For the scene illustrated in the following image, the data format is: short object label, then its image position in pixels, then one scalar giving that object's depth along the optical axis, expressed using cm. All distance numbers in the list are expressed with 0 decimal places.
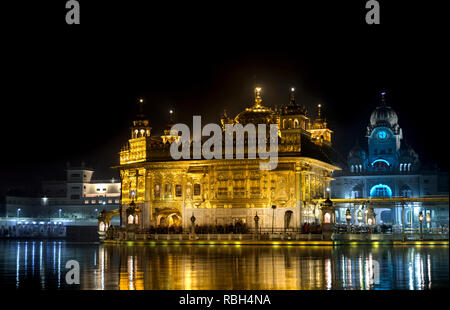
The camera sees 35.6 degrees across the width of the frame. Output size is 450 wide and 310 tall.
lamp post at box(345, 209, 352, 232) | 4964
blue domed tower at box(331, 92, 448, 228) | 9294
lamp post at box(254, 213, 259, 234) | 5019
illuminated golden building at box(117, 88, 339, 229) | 5209
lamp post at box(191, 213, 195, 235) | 5082
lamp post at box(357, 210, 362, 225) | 5799
